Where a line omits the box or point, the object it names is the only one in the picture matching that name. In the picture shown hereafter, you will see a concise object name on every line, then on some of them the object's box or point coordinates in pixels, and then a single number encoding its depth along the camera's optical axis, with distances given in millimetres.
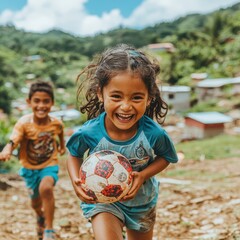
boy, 3908
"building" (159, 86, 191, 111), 24859
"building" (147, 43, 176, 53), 47406
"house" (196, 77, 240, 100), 24375
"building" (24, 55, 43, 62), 47406
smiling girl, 2111
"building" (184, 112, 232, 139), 17234
